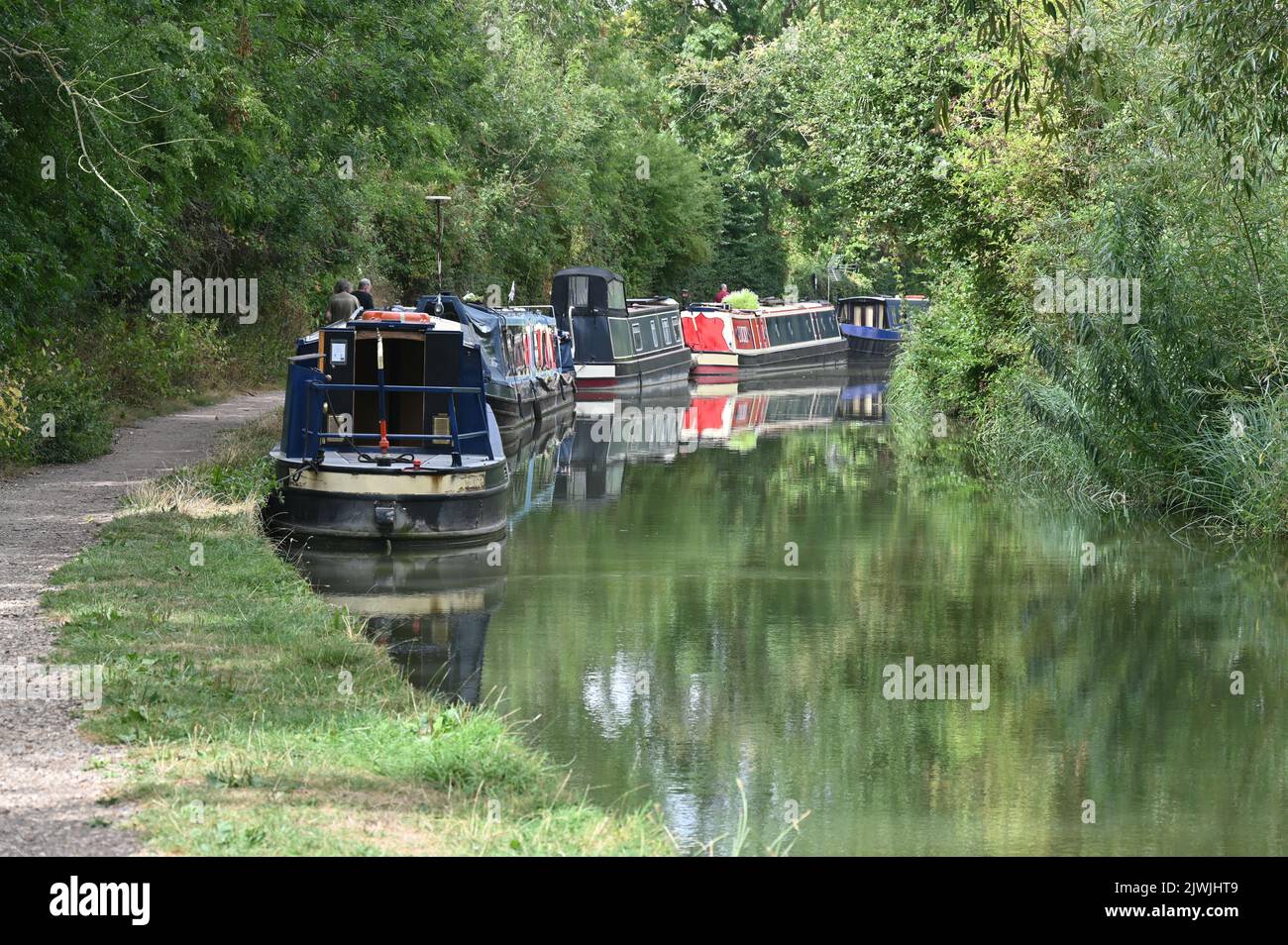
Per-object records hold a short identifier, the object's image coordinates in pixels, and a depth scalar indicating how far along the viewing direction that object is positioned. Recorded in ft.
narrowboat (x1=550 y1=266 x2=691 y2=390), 128.77
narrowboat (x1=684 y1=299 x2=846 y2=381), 157.58
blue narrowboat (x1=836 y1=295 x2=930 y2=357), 182.80
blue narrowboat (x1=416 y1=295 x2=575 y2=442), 91.35
